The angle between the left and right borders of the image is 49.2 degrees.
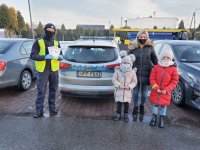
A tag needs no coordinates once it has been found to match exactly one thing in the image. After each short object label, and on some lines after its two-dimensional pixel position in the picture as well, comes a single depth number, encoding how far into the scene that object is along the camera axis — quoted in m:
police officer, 4.21
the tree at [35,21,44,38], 56.85
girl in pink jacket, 4.15
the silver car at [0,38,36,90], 5.46
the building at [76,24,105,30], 75.46
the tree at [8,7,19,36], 42.29
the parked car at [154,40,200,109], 4.68
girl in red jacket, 4.00
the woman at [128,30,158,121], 4.36
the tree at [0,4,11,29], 40.97
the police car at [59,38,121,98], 4.74
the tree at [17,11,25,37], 48.10
